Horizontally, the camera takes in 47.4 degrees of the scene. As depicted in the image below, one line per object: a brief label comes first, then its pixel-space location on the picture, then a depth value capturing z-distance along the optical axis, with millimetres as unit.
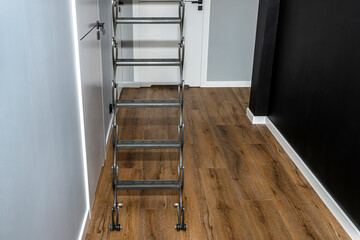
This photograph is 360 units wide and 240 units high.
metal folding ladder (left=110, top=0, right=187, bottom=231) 2834
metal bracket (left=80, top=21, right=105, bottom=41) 3103
